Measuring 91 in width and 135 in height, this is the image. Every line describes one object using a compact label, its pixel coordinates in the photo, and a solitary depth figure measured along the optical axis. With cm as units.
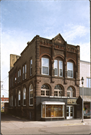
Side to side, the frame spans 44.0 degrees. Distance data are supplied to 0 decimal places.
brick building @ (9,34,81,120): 1602
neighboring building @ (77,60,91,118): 1859
